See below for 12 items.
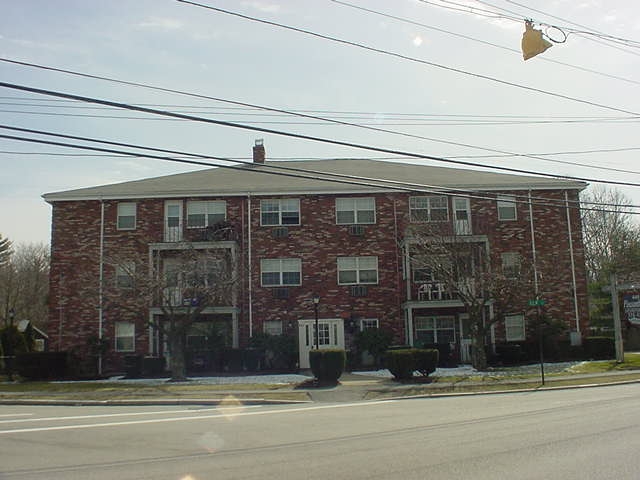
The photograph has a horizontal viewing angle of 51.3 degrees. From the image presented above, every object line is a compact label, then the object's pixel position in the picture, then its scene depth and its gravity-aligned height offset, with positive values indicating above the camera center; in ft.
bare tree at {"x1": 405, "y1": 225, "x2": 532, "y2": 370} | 84.02 +6.06
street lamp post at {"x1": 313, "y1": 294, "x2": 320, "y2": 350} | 87.51 +3.46
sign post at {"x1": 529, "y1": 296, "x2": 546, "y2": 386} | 75.41 +2.02
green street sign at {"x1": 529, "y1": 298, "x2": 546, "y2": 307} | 75.46 +2.02
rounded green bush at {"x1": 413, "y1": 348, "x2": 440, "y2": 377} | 76.18 -4.15
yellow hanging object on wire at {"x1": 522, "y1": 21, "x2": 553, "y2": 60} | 36.50 +15.08
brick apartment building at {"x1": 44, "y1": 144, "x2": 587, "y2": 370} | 101.14 +12.16
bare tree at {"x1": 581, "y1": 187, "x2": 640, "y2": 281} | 160.45 +19.46
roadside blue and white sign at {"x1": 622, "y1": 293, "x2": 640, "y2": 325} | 94.73 +1.36
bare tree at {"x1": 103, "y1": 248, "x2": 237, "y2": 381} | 82.58 +5.56
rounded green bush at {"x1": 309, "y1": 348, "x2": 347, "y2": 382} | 74.02 -4.05
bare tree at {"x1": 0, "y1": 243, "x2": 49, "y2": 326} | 181.27 +13.61
